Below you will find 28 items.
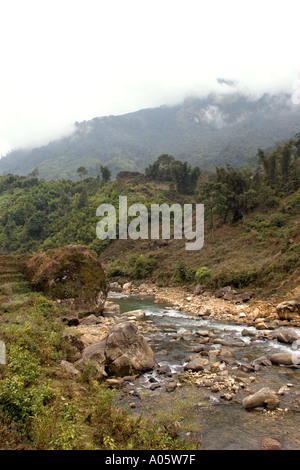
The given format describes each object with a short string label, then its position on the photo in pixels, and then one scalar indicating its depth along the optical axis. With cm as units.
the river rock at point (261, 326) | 1669
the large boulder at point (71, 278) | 2192
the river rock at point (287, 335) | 1401
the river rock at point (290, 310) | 1733
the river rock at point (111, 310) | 2413
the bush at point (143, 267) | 4197
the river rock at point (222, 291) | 2599
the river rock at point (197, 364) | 1159
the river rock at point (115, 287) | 4031
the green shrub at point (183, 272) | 3391
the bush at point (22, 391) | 602
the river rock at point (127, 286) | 3978
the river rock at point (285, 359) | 1162
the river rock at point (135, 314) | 2311
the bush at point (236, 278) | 2553
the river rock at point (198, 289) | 2952
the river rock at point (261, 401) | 855
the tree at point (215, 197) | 4056
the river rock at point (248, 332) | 1582
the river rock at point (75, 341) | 1296
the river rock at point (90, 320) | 2093
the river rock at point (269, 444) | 674
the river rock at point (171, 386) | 997
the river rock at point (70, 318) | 2077
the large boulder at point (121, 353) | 1147
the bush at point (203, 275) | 3023
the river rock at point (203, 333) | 1648
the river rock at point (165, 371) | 1140
